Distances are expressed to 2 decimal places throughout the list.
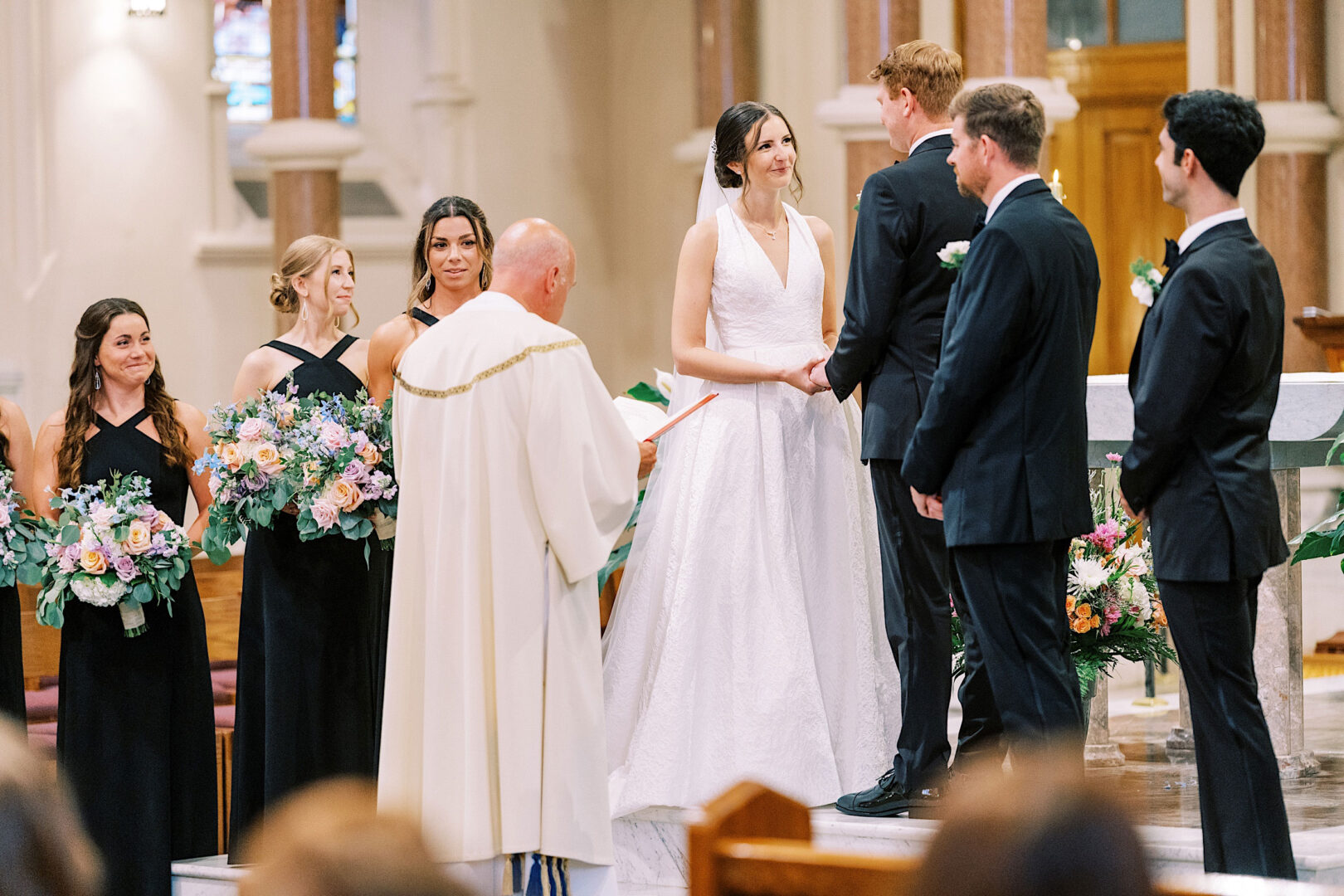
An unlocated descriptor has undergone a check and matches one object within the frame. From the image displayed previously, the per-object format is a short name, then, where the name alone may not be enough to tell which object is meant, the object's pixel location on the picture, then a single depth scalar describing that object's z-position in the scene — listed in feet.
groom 28.63
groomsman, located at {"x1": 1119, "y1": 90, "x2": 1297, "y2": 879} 23.72
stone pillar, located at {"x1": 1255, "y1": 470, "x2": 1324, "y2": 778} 33.17
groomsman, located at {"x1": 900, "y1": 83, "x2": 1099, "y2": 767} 24.62
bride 31.73
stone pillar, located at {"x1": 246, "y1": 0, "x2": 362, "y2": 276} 63.10
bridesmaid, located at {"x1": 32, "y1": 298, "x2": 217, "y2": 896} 32.27
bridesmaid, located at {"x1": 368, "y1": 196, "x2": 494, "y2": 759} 34.40
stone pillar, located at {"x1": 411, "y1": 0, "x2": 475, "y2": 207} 69.77
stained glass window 72.02
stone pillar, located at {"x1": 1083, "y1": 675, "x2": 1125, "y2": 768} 35.68
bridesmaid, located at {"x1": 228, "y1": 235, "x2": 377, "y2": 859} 31.63
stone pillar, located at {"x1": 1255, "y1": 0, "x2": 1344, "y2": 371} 57.98
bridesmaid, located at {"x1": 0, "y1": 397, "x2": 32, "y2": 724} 33.83
